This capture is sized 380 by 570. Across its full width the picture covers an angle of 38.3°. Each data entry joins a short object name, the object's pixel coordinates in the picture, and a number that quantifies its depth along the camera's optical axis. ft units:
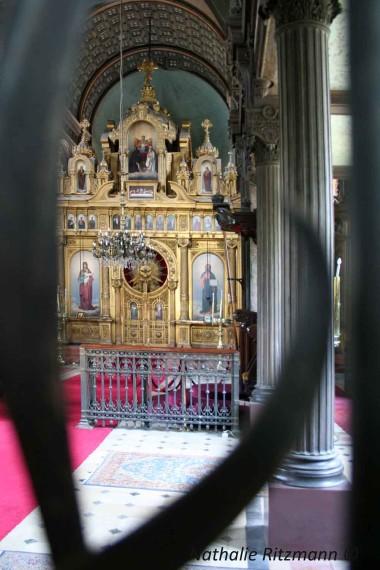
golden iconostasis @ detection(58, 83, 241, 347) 51.96
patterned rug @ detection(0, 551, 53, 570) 10.57
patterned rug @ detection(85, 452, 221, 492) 15.90
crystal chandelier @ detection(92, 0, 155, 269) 37.77
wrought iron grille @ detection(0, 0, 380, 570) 1.06
